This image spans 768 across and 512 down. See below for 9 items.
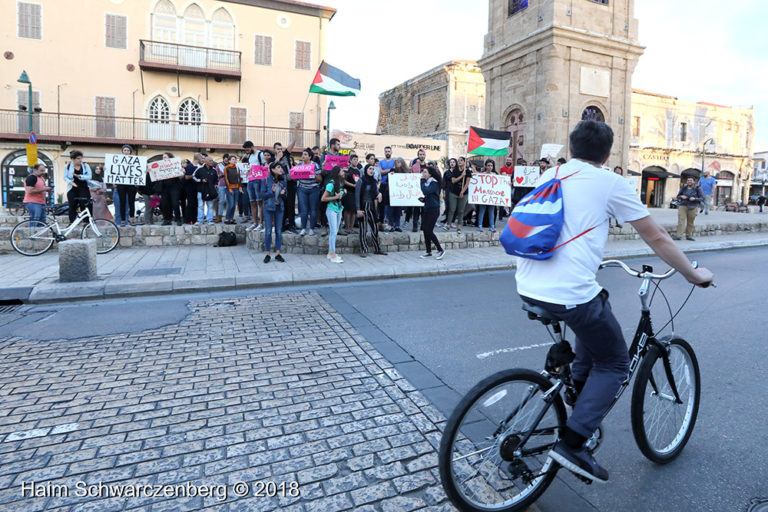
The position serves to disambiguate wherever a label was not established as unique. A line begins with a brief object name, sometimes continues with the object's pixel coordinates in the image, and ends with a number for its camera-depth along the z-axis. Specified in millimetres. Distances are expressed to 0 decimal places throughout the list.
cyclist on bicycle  2330
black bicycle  2337
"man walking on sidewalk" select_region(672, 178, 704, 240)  14000
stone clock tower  18719
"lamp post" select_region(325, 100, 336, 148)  25278
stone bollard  7641
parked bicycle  10273
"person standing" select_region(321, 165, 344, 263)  9727
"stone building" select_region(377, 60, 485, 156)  34219
